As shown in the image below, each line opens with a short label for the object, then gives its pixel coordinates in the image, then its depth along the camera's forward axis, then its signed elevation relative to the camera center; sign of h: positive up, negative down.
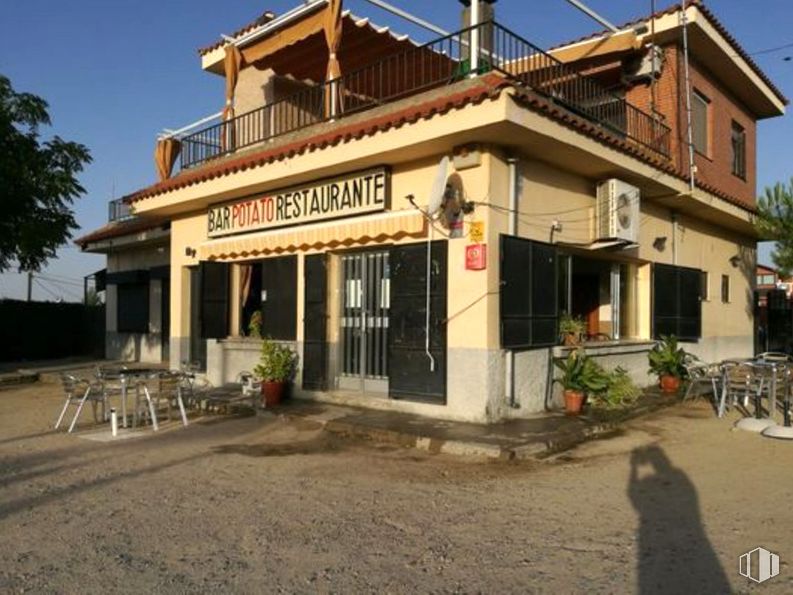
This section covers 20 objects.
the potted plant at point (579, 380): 9.58 -0.85
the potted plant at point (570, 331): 10.64 -0.15
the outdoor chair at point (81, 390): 8.95 -0.96
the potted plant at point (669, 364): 12.36 -0.78
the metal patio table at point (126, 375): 8.87 -0.77
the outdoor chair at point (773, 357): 10.82 -0.57
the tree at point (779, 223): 14.48 +2.17
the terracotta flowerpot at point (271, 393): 10.91 -1.18
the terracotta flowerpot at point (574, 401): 9.56 -1.13
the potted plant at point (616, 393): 10.07 -1.07
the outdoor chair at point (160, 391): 9.22 -1.01
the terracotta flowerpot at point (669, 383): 12.32 -1.12
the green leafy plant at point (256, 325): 12.91 -0.09
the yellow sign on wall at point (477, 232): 8.92 +1.19
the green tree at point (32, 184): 14.50 +2.97
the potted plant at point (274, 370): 10.92 -0.83
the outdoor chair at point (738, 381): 9.67 -0.86
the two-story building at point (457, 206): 9.03 +1.95
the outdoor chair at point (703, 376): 10.61 -0.89
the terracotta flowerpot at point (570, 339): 10.63 -0.27
